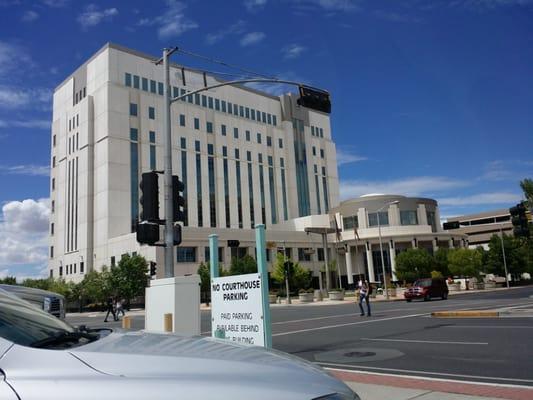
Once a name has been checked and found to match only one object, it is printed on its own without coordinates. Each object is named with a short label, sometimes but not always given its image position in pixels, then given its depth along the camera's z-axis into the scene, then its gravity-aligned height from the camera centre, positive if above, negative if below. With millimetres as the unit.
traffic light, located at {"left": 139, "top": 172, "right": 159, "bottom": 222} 10656 +2015
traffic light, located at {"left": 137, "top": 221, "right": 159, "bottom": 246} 10586 +1216
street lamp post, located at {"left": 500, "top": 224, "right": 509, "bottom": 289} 58078 +745
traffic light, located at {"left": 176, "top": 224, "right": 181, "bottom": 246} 11246 +1243
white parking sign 8180 -415
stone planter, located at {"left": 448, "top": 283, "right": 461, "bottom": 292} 53250 -1783
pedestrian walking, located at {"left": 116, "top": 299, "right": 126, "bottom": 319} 37531 -1144
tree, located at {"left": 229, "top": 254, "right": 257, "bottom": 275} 61469 +2243
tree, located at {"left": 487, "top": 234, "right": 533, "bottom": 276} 59938 +1283
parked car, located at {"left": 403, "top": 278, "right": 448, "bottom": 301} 36938 -1324
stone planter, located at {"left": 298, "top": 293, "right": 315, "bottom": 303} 48156 -1746
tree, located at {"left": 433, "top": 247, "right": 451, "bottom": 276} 61594 +1138
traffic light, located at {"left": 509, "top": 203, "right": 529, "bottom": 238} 21578 +2005
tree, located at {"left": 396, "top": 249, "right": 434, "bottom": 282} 60250 +981
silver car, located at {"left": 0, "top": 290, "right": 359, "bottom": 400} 1992 -356
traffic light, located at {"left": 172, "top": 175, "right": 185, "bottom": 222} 11297 +2002
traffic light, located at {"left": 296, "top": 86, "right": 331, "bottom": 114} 13047 +4819
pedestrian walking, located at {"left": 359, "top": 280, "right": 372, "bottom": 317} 23125 -740
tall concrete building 70188 +19960
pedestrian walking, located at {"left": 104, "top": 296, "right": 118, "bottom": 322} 35503 -1091
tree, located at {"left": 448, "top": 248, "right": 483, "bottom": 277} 58531 +815
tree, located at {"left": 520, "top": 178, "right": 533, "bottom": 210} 37531 +5898
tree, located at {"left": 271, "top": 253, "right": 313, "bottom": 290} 56188 +532
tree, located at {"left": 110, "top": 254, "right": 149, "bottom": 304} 57081 +1600
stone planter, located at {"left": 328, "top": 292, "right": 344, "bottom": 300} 47312 -1671
